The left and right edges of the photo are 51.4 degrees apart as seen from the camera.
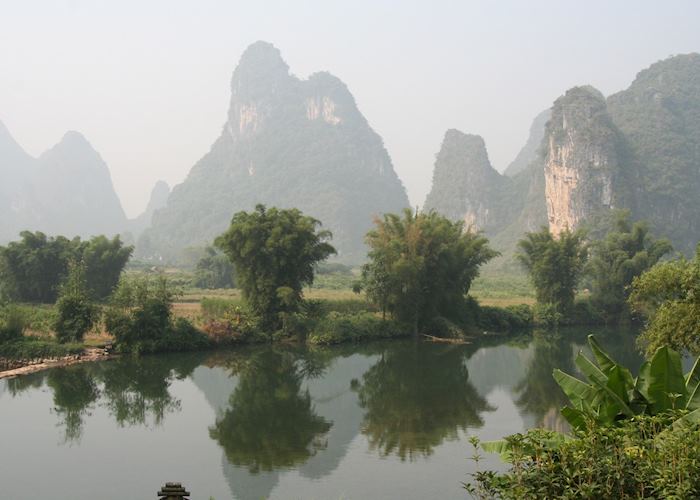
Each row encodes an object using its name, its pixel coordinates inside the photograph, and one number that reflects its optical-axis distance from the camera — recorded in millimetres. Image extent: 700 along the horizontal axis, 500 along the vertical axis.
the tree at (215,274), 43553
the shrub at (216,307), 24609
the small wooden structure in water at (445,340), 25947
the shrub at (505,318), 30417
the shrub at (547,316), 32250
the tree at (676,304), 11945
